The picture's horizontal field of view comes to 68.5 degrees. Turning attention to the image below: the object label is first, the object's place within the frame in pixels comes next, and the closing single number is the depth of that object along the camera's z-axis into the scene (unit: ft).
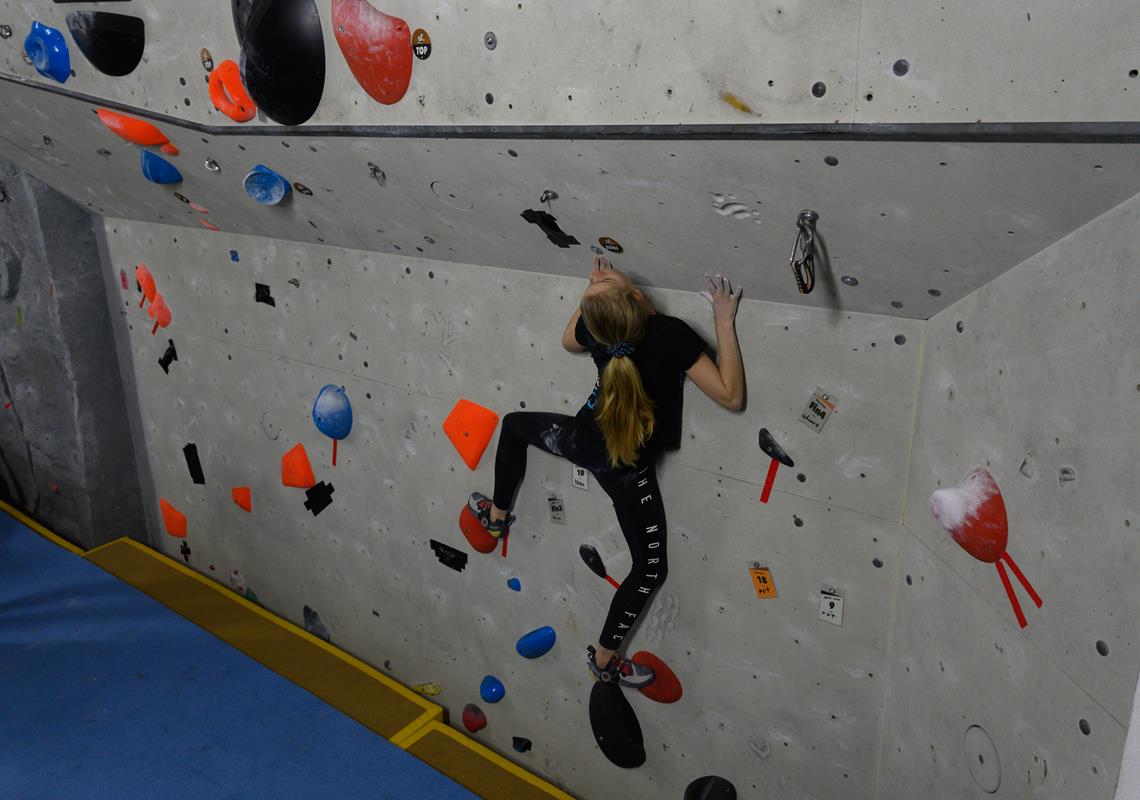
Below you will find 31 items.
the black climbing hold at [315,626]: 11.84
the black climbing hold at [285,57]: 6.20
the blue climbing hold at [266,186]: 8.34
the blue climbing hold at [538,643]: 8.82
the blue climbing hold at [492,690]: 9.65
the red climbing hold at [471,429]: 8.64
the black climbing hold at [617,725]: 8.19
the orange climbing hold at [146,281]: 12.41
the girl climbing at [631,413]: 6.51
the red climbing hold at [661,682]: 7.84
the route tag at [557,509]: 8.28
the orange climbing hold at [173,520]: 13.83
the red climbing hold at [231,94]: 6.95
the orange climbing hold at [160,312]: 12.32
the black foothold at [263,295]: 10.55
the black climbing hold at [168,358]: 12.50
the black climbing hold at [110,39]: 7.36
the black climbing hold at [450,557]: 9.50
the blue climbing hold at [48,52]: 7.97
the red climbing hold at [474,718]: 10.05
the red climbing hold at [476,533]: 9.00
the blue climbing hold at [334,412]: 10.10
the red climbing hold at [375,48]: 5.63
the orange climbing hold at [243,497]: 12.19
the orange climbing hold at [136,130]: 8.41
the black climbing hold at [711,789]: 7.72
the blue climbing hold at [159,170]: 9.30
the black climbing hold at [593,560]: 8.12
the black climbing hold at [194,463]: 12.95
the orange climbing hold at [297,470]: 11.00
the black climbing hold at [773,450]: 6.54
